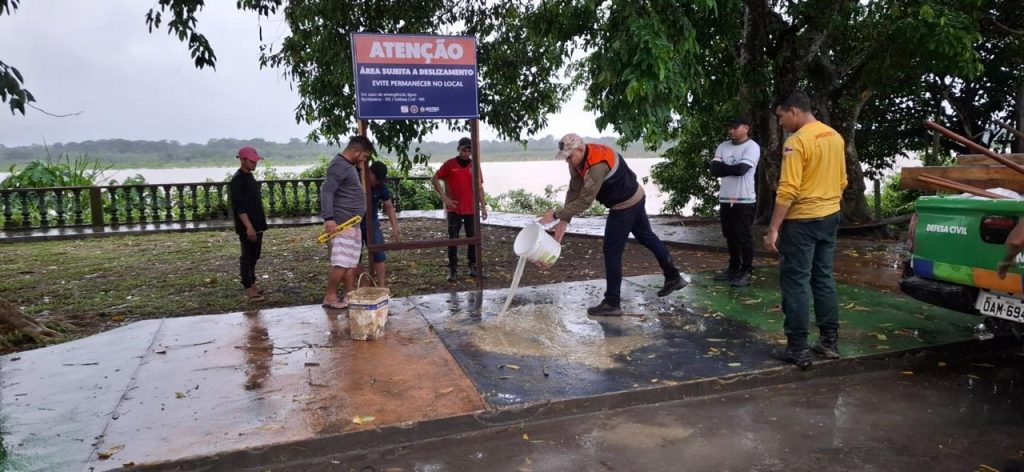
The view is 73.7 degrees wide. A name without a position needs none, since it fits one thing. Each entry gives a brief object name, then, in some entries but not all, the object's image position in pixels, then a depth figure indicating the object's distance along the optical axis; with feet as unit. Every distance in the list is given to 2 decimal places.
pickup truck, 13.08
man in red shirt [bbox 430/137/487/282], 25.22
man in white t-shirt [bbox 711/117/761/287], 21.25
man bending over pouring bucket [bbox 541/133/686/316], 17.75
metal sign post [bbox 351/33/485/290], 20.07
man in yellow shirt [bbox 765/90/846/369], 14.02
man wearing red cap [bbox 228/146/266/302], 21.06
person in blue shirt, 22.04
